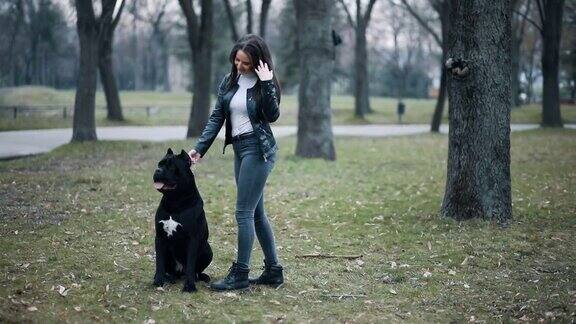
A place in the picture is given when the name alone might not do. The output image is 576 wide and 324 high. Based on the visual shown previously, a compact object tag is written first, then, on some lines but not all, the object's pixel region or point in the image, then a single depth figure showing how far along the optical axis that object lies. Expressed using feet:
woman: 17.62
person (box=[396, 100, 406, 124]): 113.50
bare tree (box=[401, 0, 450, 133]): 81.24
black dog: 17.61
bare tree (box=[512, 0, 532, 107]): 130.11
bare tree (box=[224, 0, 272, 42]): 75.20
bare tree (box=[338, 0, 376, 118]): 112.06
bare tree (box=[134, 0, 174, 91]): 194.51
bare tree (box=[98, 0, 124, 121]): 92.22
